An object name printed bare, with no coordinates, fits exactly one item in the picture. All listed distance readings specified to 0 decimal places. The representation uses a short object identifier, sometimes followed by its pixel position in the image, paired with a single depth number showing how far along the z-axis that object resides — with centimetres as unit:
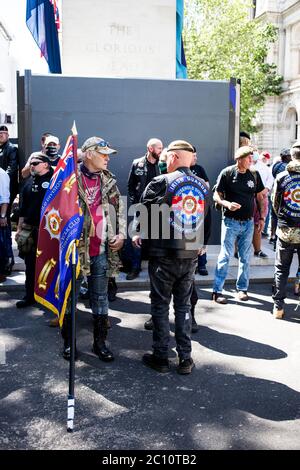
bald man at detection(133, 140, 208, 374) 434
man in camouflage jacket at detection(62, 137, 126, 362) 457
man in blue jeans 639
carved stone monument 906
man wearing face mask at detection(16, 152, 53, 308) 582
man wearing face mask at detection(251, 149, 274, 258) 818
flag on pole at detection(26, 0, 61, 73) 972
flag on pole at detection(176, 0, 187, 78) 977
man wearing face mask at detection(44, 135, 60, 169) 677
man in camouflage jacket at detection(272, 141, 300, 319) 587
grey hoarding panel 805
